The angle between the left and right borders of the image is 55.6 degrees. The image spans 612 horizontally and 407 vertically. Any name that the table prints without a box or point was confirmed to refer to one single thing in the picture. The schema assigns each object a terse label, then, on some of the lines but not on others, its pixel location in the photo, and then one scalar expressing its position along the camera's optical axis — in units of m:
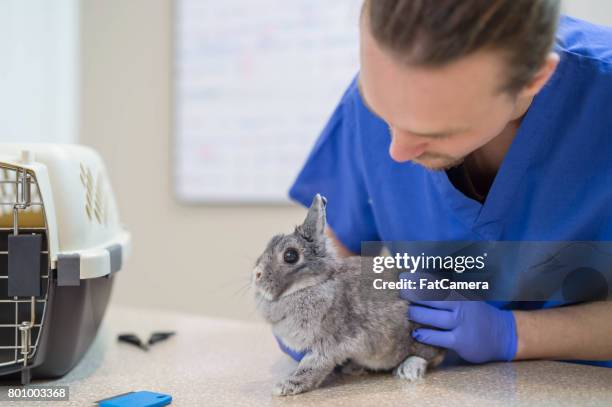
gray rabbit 0.88
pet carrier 0.88
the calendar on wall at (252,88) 2.16
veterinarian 0.71
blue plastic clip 0.79
